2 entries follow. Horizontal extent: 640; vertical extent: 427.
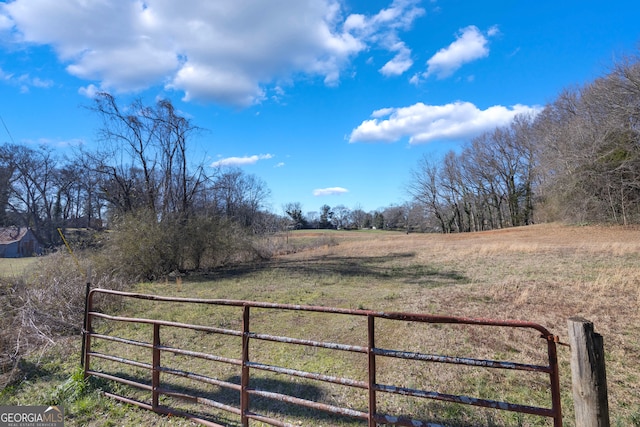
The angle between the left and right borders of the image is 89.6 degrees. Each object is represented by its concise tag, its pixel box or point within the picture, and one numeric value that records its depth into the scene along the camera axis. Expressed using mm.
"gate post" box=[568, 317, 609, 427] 2045
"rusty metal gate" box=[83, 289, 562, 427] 2182
